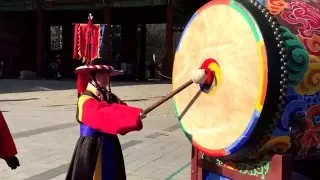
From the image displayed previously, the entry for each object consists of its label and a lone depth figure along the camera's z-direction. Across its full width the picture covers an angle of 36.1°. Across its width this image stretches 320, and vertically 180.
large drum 2.61
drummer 3.36
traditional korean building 26.75
